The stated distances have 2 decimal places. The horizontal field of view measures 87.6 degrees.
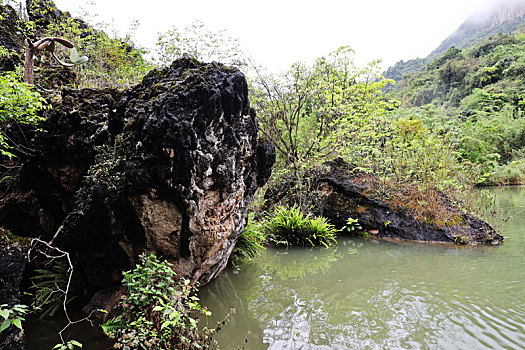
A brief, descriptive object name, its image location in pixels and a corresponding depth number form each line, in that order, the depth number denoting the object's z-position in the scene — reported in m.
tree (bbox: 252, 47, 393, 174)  9.04
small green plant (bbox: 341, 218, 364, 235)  7.49
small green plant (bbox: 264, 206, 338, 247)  6.73
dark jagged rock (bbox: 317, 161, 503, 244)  6.52
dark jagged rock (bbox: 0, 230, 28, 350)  2.01
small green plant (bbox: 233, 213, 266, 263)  5.39
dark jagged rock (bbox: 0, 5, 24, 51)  5.67
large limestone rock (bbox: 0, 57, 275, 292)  3.04
